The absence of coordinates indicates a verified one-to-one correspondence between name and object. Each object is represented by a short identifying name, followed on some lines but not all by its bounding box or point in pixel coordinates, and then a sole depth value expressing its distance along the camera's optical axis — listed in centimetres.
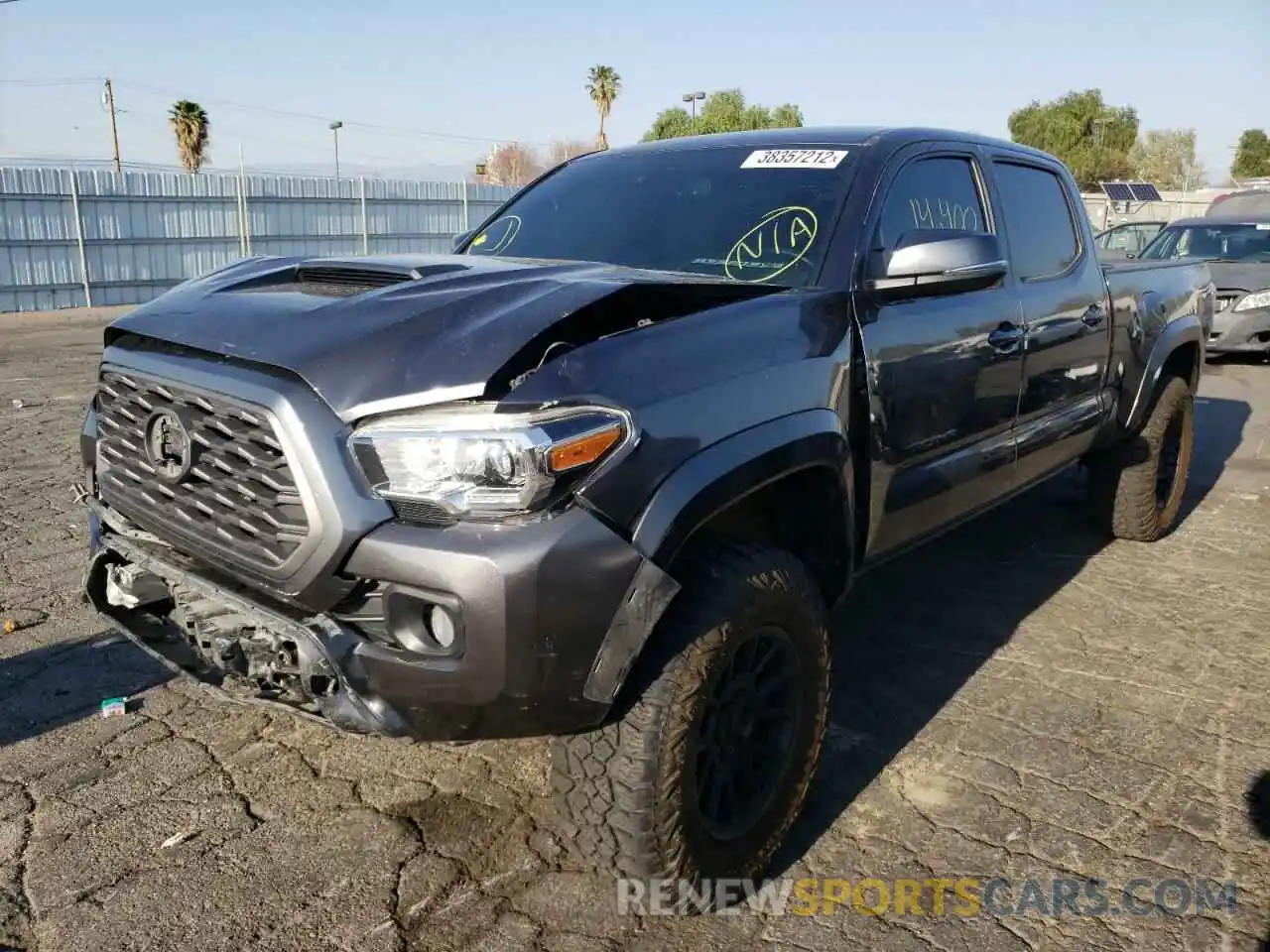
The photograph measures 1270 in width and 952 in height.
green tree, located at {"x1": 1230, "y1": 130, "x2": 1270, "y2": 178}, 5852
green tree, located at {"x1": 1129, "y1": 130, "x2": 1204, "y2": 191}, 6034
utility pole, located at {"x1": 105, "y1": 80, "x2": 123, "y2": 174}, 4884
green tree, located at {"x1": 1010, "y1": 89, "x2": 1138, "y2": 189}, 4869
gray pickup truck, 208
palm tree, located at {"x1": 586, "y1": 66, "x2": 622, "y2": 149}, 5475
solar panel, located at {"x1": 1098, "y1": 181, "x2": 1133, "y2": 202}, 2588
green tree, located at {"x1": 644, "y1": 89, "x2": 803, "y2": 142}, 4628
